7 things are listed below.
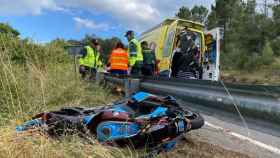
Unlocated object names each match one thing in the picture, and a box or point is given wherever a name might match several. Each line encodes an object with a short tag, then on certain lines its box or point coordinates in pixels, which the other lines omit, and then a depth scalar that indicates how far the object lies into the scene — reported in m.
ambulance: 5.52
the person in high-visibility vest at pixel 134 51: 5.05
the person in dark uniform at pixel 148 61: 5.28
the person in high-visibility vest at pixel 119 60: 5.26
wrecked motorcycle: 1.87
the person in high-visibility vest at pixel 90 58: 5.40
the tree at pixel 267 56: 14.89
